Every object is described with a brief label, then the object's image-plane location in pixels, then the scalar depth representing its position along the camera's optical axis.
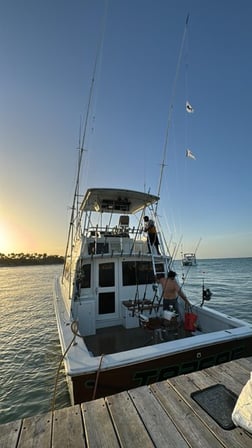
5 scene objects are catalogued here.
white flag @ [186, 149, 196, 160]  6.49
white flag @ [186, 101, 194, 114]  6.06
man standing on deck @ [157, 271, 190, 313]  5.35
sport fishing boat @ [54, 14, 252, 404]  3.17
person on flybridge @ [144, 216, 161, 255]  6.68
